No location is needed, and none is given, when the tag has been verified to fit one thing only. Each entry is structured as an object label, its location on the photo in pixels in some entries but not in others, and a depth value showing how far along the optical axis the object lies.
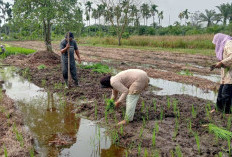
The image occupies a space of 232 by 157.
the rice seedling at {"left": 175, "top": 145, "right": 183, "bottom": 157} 3.13
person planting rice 3.96
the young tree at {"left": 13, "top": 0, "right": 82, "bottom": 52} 10.93
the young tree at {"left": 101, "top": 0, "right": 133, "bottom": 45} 24.81
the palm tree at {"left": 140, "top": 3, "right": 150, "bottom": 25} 53.41
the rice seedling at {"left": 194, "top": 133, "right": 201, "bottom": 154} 3.27
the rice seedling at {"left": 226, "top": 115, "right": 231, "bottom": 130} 3.90
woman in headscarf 4.11
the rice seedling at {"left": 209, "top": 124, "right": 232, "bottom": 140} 3.38
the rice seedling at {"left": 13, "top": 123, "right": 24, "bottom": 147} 3.46
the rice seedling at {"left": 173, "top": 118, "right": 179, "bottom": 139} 3.80
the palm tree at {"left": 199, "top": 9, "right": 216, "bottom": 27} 41.22
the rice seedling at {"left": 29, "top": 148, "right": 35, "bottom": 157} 3.22
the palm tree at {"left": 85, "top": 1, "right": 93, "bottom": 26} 58.32
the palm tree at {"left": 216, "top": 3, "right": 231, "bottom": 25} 36.66
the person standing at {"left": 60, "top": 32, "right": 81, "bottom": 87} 6.57
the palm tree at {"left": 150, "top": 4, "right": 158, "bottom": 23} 57.42
